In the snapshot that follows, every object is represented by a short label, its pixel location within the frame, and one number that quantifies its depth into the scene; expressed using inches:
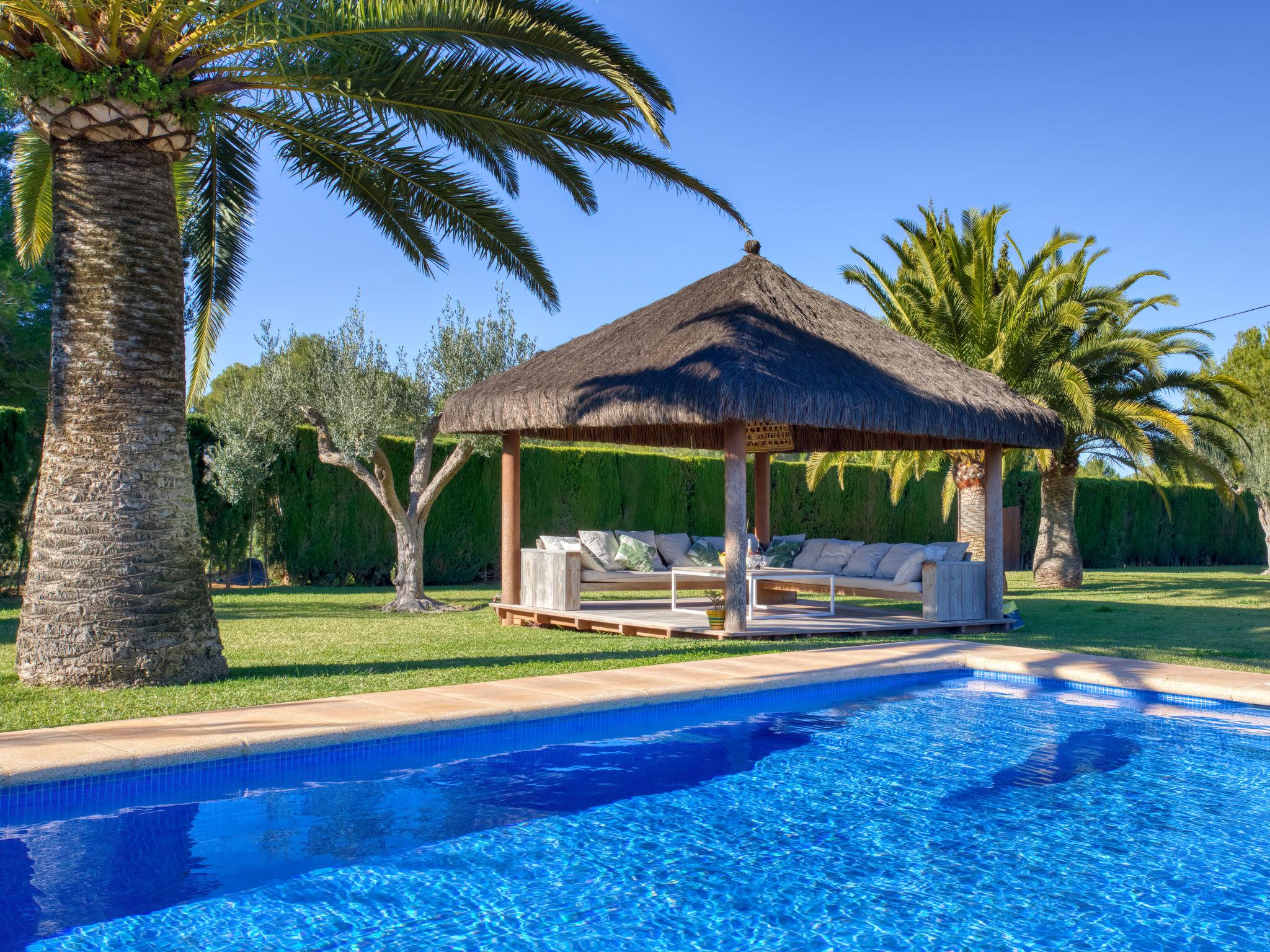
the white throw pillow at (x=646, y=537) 578.4
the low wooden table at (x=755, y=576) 458.6
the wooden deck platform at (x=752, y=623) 434.3
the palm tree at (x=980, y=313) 663.1
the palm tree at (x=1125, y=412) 708.0
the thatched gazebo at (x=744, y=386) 399.9
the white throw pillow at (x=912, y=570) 492.4
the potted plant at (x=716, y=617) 434.3
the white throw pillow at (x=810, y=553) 556.7
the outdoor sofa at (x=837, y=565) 477.1
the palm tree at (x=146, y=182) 266.8
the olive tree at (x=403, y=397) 554.9
